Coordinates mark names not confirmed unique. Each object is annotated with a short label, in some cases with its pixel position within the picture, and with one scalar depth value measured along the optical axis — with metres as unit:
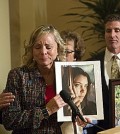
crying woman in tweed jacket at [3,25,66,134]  3.63
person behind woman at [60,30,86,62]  4.12
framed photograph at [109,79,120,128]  3.66
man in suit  3.87
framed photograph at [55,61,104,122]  3.65
